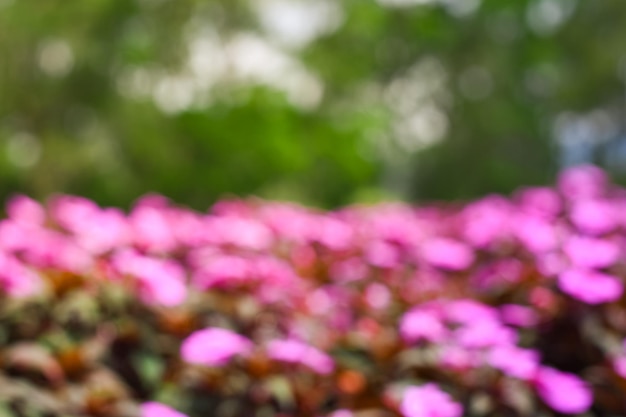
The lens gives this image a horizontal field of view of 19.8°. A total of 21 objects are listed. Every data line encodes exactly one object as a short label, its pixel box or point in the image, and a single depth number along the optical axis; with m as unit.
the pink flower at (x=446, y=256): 1.14
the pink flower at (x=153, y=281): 0.98
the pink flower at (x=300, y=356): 0.94
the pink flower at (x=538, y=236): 1.13
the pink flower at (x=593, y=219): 1.18
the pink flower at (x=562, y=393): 0.90
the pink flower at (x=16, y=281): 0.96
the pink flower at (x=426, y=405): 0.89
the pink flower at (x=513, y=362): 0.91
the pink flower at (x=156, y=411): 0.89
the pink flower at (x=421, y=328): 0.97
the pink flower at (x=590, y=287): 0.96
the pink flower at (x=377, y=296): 1.08
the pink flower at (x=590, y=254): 1.01
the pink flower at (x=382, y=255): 1.17
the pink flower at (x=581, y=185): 1.45
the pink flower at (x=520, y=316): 0.99
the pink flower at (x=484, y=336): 0.95
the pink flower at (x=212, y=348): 0.92
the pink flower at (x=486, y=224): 1.21
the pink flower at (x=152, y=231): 1.10
